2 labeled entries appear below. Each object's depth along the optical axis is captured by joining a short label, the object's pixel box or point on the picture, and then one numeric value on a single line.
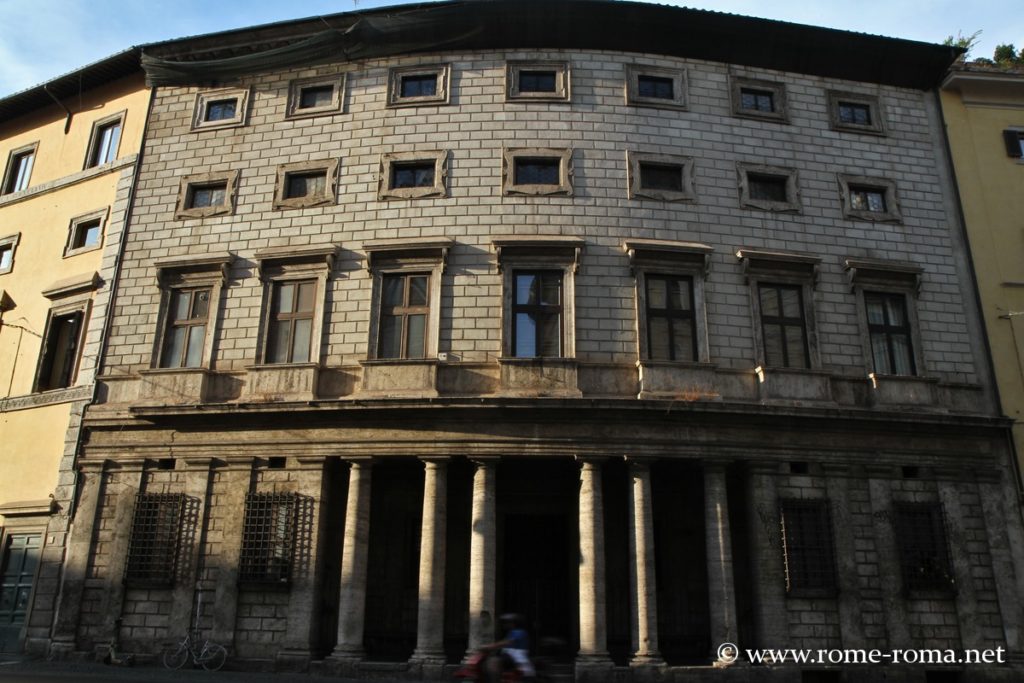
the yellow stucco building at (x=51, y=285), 16.89
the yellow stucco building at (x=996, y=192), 17.39
